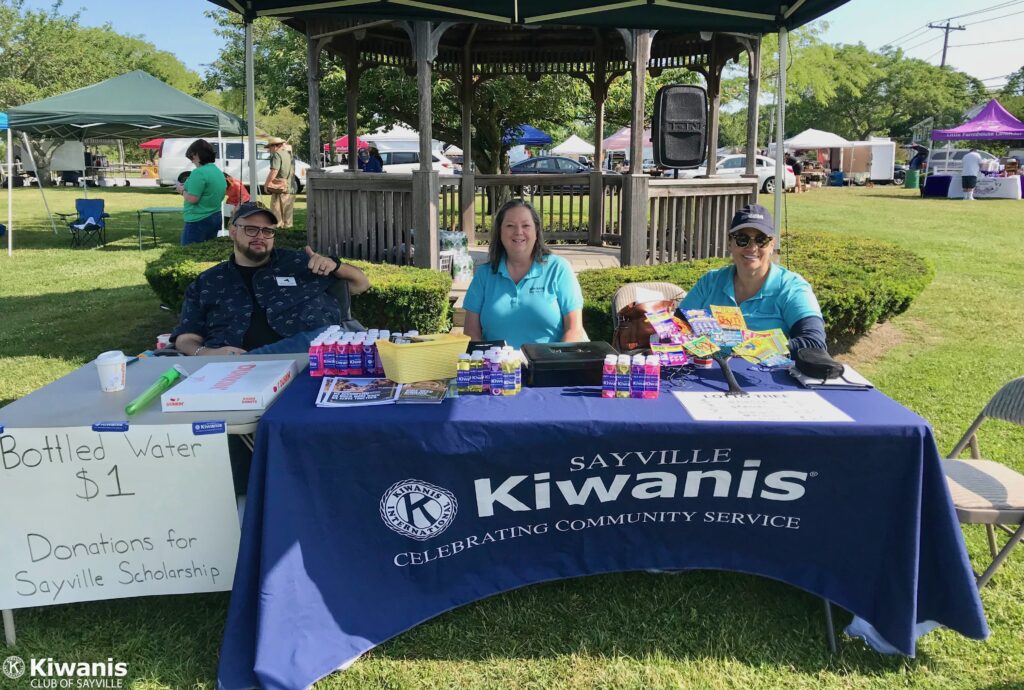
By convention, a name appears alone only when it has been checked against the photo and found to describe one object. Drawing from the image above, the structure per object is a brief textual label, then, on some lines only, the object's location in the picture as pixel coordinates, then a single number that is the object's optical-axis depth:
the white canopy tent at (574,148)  36.34
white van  24.51
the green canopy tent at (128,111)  11.48
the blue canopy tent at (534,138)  25.96
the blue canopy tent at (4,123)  11.11
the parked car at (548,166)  25.06
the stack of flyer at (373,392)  2.52
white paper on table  2.40
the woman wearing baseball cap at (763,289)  3.21
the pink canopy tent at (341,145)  35.08
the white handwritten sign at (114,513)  2.41
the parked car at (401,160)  25.83
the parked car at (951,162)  28.94
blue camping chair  12.88
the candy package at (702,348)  2.82
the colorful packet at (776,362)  2.92
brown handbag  3.00
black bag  2.71
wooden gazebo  4.71
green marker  2.50
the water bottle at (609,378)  2.57
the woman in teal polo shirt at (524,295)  3.71
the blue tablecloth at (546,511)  2.36
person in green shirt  9.14
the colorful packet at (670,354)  2.83
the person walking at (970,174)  22.23
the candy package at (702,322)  2.91
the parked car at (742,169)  25.41
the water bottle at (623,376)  2.56
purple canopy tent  26.16
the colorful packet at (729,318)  2.96
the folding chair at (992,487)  2.60
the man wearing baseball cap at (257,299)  3.83
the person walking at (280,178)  11.75
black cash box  2.69
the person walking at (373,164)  15.19
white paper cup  2.71
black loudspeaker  6.02
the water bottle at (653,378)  2.57
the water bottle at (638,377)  2.56
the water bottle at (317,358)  2.81
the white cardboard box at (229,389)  2.51
